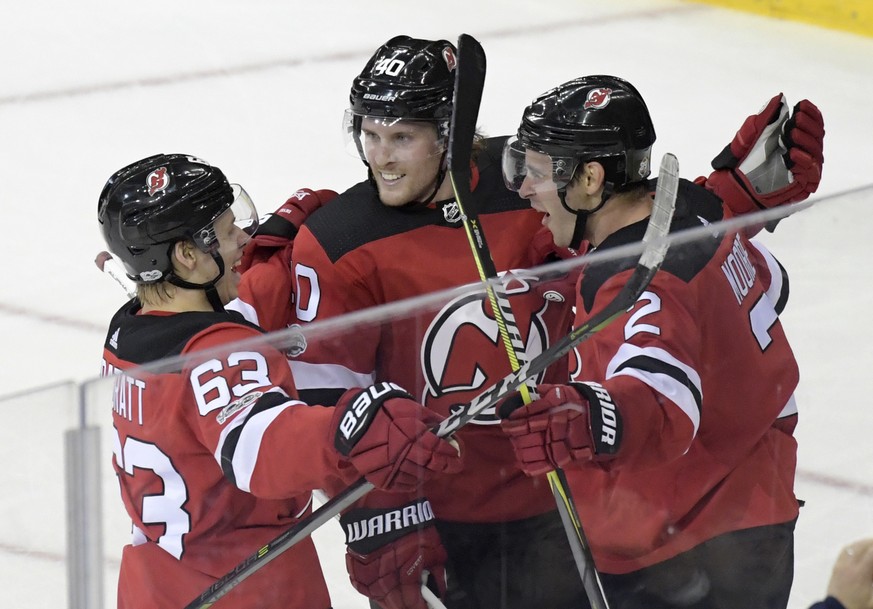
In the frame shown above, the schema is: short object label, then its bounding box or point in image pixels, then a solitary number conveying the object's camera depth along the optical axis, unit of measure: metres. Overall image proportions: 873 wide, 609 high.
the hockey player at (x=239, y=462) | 19.74
